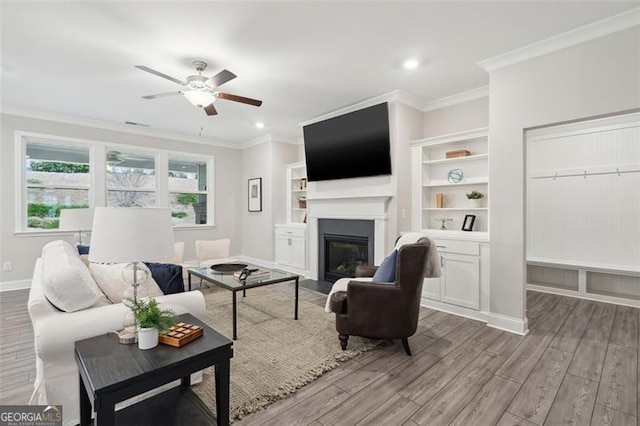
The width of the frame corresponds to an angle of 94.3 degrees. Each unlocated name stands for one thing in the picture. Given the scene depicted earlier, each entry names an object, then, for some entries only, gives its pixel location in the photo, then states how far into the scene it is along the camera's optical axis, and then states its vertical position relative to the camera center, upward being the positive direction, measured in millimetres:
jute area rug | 2008 -1185
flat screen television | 4008 +1011
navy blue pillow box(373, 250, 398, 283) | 2578 -507
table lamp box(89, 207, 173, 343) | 1425 -107
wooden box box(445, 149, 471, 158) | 3760 +770
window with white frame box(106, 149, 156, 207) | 5410 +681
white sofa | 1520 -649
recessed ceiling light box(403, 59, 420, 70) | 3086 +1586
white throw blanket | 2676 -442
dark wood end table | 1199 -704
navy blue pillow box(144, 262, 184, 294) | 2223 -477
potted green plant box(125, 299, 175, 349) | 1463 -541
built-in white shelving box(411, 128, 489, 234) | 3736 +446
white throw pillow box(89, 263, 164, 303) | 2023 -471
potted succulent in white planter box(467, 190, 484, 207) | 3711 +193
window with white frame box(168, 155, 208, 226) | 6172 +518
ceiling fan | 2915 +1262
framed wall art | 6406 +429
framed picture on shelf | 3781 -114
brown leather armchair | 2456 -743
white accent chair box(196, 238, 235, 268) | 4754 -606
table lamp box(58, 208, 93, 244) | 3703 -64
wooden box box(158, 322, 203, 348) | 1497 -623
